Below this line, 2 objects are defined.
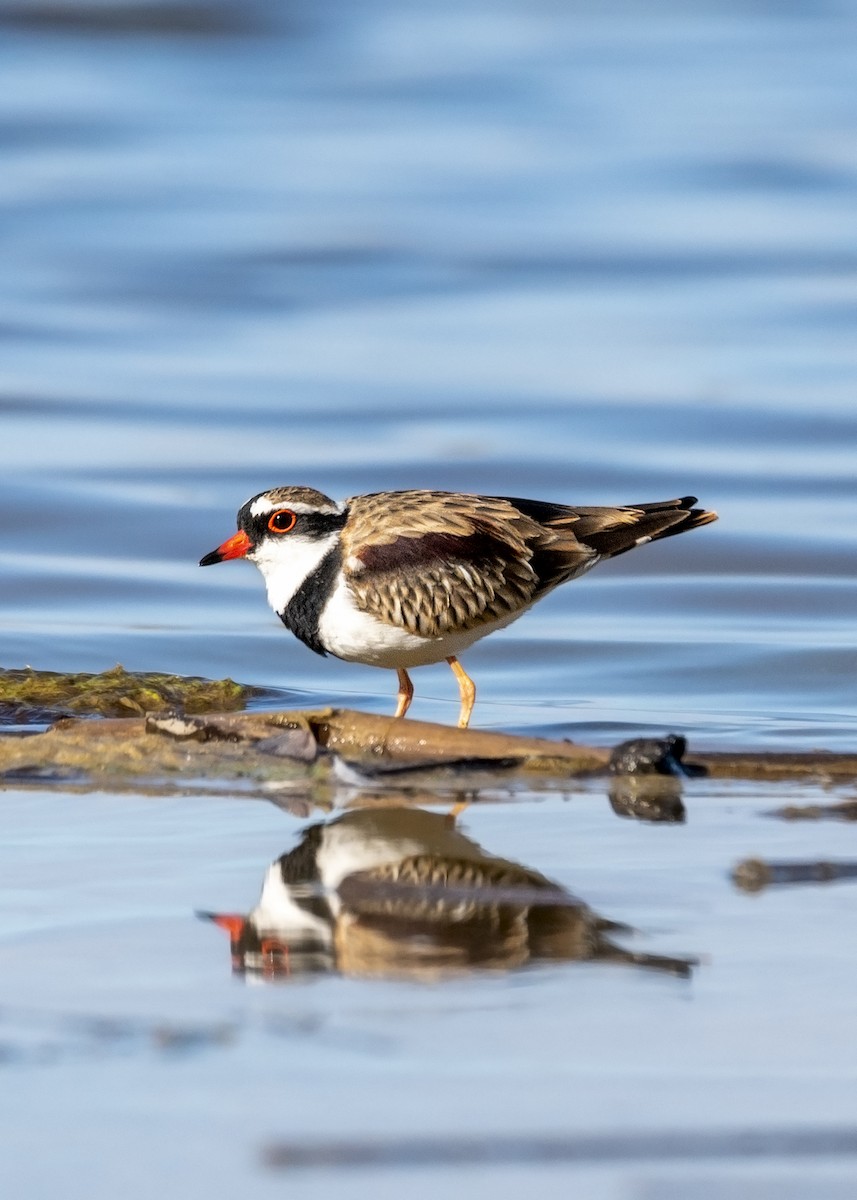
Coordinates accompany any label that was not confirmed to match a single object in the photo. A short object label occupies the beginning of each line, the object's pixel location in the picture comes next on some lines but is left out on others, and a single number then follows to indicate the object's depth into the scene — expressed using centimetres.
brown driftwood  957
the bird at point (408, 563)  1247
